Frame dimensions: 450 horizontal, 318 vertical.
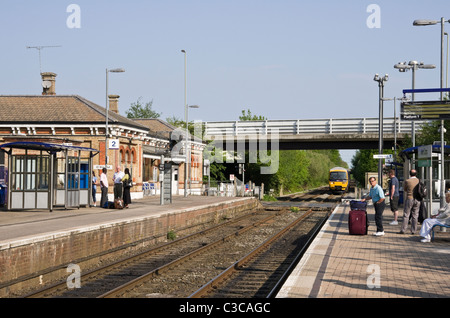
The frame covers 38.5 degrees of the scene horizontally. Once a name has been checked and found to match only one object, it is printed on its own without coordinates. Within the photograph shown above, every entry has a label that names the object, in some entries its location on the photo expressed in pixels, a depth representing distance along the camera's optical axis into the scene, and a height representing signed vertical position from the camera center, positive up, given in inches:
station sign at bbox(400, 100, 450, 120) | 652.7 +62.2
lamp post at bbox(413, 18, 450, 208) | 888.3 +202.8
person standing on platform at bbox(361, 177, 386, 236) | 707.4 -35.8
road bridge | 2124.8 +124.4
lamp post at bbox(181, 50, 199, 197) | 1773.7 +199.9
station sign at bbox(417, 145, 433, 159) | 677.9 +19.9
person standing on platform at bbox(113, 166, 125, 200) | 978.1 -26.3
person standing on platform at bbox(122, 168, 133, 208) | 970.1 -31.1
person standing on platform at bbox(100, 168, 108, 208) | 995.9 -33.4
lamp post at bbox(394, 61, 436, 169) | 1263.5 +207.4
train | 3186.5 -53.1
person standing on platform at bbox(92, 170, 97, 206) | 1155.0 -40.1
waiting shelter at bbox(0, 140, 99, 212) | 835.4 -12.6
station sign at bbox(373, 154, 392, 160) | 1162.0 +25.1
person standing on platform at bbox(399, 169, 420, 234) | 700.7 -34.9
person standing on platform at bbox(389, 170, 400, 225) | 796.9 -31.6
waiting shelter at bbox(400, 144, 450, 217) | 708.7 +7.2
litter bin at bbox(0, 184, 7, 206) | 997.2 -43.9
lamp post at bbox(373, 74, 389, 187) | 1344.7 +165.1
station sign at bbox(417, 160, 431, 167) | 709.3 +8.1
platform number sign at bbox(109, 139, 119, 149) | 1285.7 +46.0
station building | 845.8 +44.2
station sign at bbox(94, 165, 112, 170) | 1184.8 +0.5
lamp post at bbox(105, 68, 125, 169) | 1333.9 +199.2
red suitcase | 724.0 -59.0
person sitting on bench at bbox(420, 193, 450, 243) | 628.4 -50.4
